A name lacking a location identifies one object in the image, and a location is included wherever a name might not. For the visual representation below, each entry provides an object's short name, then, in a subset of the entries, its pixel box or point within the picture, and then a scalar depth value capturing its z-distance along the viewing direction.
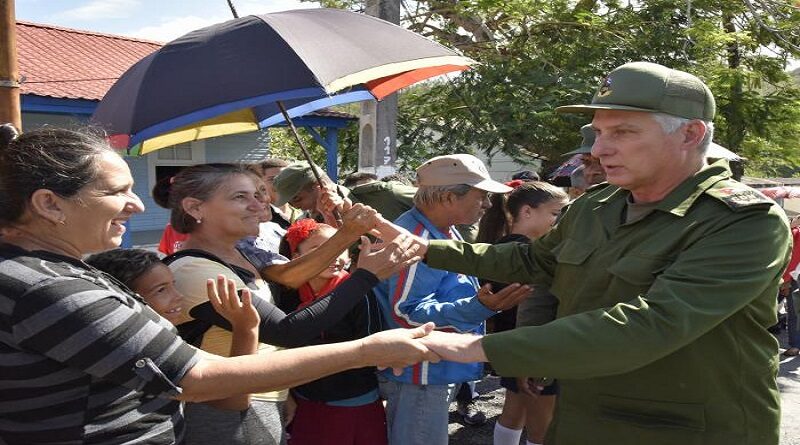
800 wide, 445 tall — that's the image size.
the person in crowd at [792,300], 6.90
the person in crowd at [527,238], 3.76
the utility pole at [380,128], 8.05
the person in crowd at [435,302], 2.88
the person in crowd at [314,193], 4.64
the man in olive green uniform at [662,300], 1.77
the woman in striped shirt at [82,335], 1.47
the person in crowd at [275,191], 4.73
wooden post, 2.54
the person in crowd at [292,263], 2.71
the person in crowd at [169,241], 3.80
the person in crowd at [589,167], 4.33
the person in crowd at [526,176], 6.31
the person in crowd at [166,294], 2.01
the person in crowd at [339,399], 2.84
